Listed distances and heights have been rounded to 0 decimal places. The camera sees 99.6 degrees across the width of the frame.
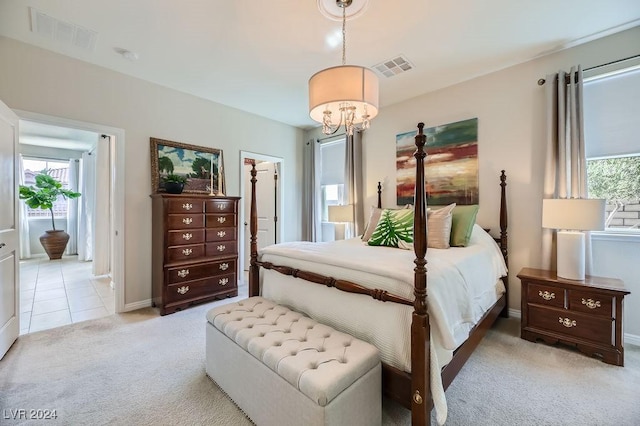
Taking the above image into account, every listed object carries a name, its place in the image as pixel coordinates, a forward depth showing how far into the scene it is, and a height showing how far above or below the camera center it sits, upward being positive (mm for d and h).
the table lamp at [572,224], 2193 -104
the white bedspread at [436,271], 1559 -414
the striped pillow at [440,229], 2646 -174
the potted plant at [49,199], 5961 +261
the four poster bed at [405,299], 1405 -576
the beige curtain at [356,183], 4340 +464
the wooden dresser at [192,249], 3219 -490
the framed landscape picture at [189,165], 3533 +640
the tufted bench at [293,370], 1243 -821
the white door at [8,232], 2270 -192
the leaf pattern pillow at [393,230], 2793 -194
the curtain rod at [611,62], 2414 +1379
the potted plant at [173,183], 3365 +349
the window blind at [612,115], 2443 +912
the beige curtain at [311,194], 5055 +323
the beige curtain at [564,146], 2564 +645
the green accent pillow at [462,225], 2689 -136
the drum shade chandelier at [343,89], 1905 +878
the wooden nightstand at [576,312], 2113 -854
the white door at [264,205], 5293 +125
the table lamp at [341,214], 4223 -42
